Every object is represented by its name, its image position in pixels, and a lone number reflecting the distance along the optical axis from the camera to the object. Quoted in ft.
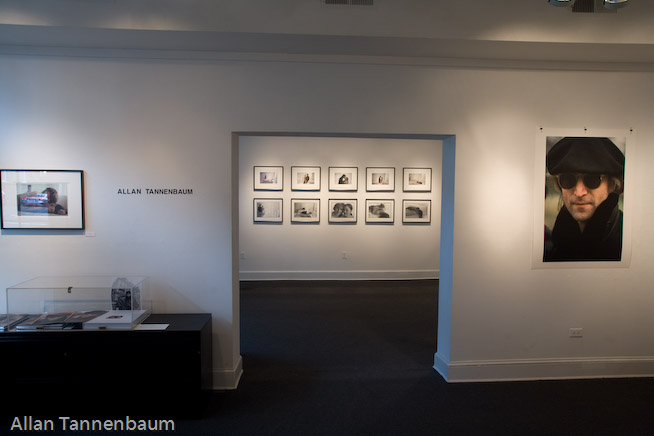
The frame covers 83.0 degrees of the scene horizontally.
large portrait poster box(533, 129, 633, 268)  13.64
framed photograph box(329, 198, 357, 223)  29.45
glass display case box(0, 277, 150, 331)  11.35
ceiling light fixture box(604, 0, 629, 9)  9.74
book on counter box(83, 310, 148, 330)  11.32
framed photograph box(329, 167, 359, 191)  29.30
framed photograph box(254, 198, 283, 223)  29.25
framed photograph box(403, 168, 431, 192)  29.91
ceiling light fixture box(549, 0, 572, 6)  9.86
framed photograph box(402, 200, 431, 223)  30.11
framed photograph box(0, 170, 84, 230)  12.44
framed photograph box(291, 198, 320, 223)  29.32
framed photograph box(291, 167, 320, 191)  29.12
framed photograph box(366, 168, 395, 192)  29.55
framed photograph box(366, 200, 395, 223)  29.71
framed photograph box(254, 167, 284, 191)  29.04
